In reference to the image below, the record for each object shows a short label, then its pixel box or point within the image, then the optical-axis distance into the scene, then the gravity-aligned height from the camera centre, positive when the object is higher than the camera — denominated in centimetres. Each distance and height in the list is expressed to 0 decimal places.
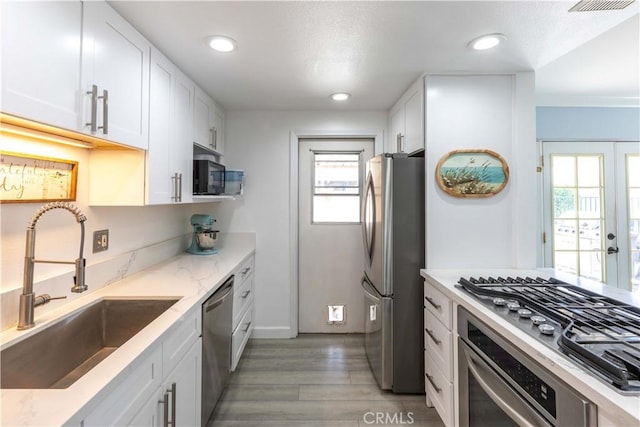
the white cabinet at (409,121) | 214 +85
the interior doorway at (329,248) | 310 -30
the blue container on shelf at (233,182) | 279 +38
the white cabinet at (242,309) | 217 -75
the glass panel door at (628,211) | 293 +13
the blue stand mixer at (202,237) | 259 -15
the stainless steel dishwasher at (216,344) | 160 -76
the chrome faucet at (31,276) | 109 -22
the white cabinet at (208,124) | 229 +85
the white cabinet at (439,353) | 162 -81
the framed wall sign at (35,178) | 111 +18
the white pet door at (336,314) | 310 -101
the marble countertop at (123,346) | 69 -42
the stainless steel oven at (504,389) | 86 -61
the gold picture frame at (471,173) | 206 +35
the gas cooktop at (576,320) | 82 -38
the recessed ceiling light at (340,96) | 249 +111
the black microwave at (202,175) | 221 +35
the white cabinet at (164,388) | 87 -62
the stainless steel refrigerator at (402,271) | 206 -36
